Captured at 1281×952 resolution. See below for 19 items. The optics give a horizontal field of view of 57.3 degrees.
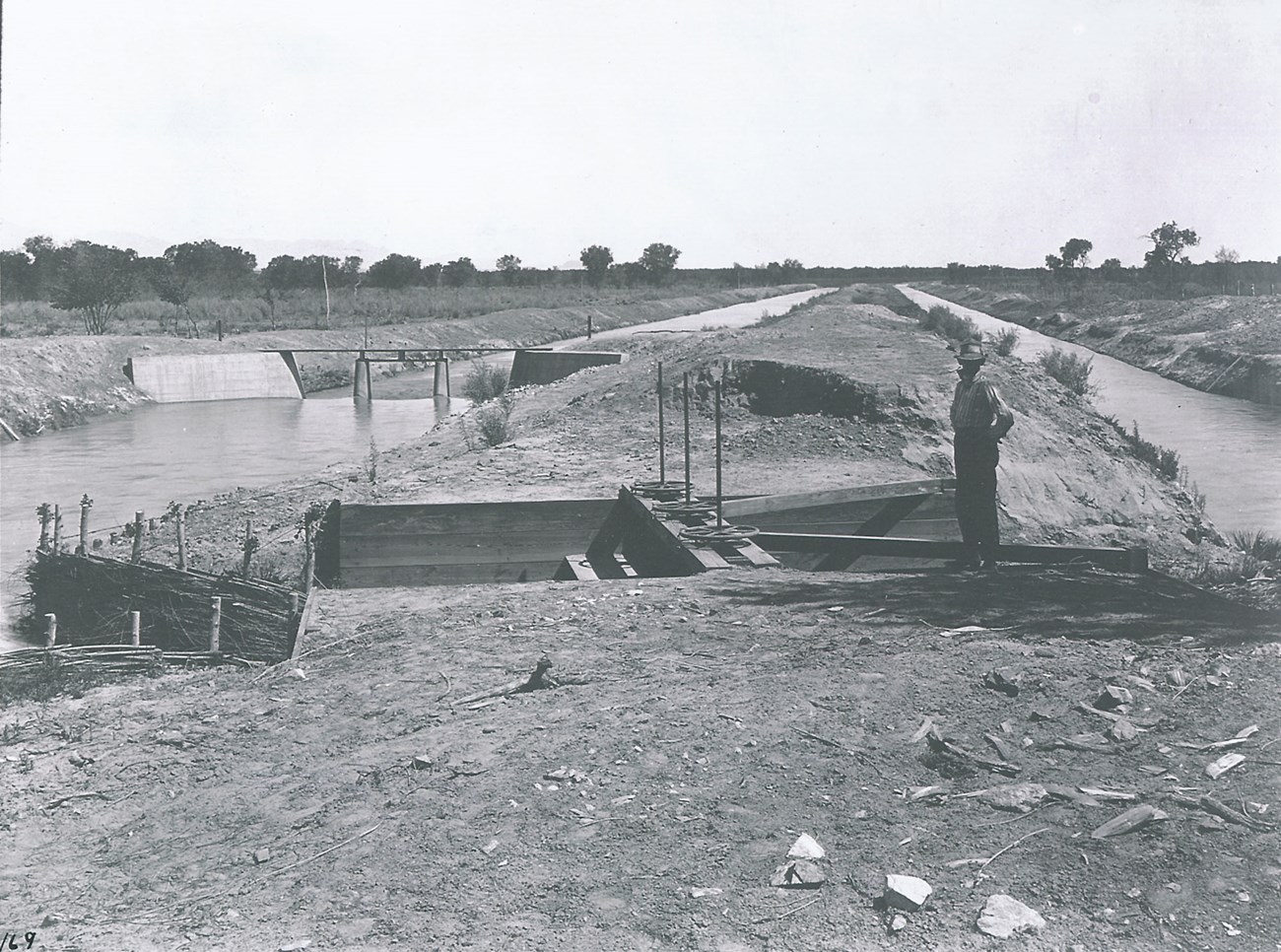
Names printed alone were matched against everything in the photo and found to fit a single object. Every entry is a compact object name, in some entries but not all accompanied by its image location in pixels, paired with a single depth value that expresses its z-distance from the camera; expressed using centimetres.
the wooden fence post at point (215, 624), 777
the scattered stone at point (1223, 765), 405
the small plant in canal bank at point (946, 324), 4144
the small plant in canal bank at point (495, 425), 1961
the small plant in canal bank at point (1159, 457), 1861
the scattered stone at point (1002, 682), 494
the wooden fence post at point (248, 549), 1109
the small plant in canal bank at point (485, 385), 3678
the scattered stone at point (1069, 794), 394
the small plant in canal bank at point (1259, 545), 1325
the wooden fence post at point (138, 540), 1091
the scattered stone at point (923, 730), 453
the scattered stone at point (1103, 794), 395
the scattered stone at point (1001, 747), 436
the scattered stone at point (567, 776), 436
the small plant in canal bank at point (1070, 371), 2679
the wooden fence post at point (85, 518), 1129
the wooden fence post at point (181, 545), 1083
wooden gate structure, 1006
